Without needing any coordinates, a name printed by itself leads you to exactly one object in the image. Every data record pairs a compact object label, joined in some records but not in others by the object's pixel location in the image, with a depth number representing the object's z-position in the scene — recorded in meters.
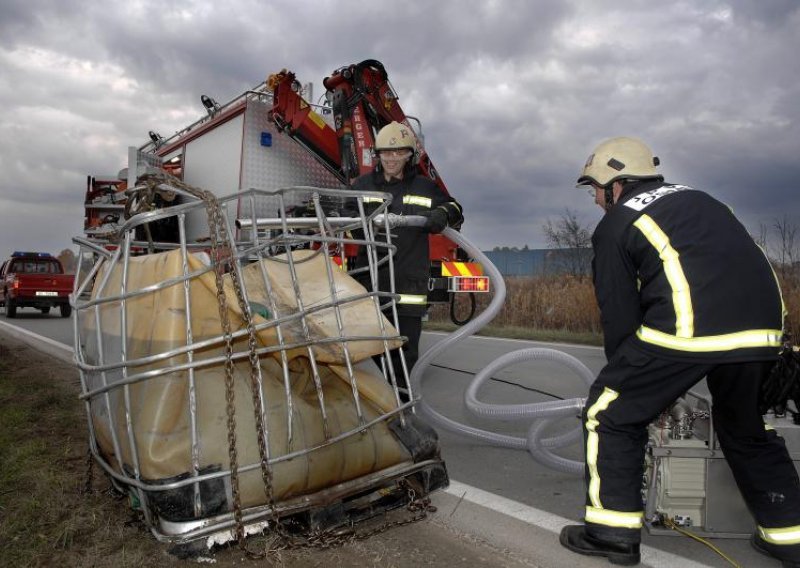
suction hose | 3.27
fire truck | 7.13
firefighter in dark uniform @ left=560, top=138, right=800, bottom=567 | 2.23
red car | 16.42
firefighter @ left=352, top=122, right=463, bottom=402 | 4.21
